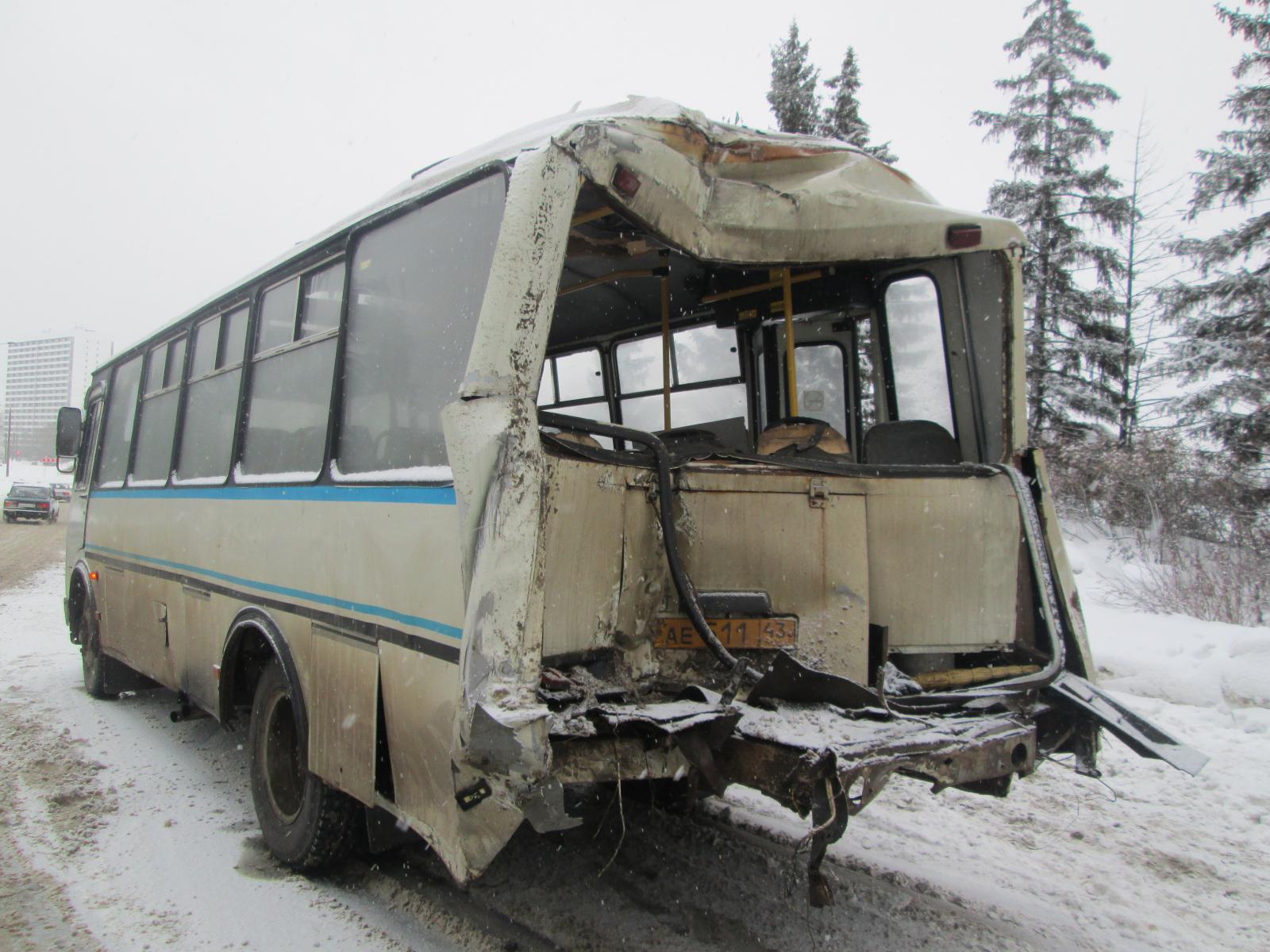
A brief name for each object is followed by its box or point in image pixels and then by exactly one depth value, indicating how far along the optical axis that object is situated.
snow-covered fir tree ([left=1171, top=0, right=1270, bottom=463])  14.45
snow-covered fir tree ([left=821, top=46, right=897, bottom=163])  19.73
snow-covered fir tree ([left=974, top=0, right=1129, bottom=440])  19.55
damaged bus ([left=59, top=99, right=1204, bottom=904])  2.65
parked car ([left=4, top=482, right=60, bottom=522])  31.22
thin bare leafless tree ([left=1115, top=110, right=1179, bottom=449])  19.09
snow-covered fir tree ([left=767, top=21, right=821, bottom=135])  19.67
